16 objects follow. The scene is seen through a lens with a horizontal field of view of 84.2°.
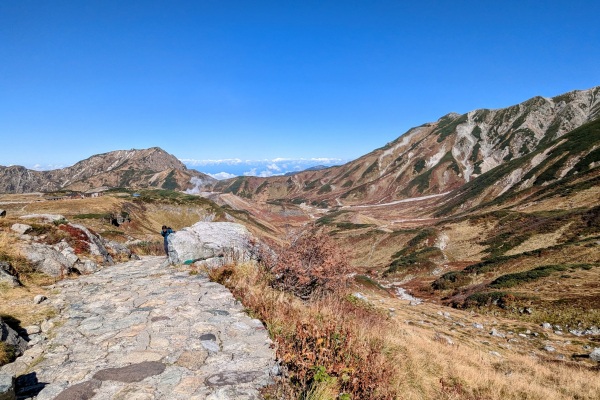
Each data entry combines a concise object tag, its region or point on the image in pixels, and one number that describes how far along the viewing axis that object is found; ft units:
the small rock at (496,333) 79.28
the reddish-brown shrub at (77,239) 48.11
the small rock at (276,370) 16.77
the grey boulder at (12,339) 18.25
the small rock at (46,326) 22.35
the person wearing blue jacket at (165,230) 59.57
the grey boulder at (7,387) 12.93
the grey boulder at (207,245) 43.45
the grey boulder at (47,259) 37.42
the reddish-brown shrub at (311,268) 33.68
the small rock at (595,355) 62.80
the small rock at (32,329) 21.45
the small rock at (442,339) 54.19
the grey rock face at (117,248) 61.93
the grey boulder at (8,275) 29.78
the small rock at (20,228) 43.45
